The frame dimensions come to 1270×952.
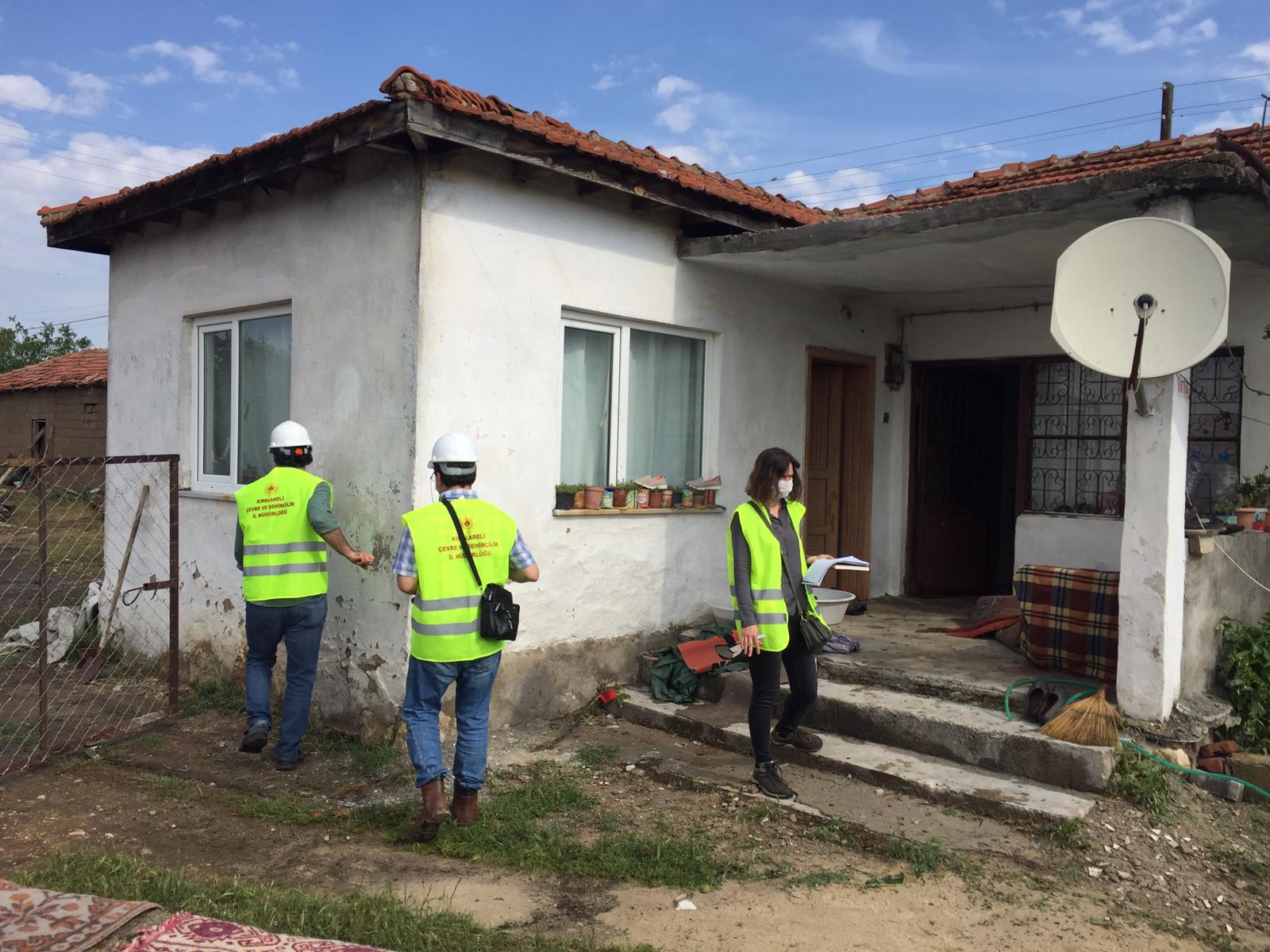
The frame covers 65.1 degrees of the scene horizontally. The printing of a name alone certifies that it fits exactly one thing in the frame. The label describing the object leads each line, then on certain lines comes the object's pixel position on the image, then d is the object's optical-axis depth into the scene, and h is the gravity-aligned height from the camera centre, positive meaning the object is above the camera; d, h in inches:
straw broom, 195.3 -50.1
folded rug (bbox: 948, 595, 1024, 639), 283.7 -42.6
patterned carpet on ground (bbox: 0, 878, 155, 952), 109.4 -54.7
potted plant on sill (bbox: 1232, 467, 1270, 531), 256.4 -6.4
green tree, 1387.8 +142.0
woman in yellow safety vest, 192.5 -25.0
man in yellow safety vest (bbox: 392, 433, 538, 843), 173.9 -28.7
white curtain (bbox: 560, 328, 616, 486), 263.9 +14.4
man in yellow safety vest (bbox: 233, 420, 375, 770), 218.7 -24.4
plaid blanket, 223.5 -33.8
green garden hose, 197.6 -54.8
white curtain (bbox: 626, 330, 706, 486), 279.6 +16.0
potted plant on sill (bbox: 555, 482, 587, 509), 255.0 -9.5
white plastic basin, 254.1 -35.2
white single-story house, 219.0 +29.9
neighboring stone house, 768.9 +28.4
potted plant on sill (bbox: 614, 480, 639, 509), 267.0 -9.5
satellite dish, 191.9 +35.3
